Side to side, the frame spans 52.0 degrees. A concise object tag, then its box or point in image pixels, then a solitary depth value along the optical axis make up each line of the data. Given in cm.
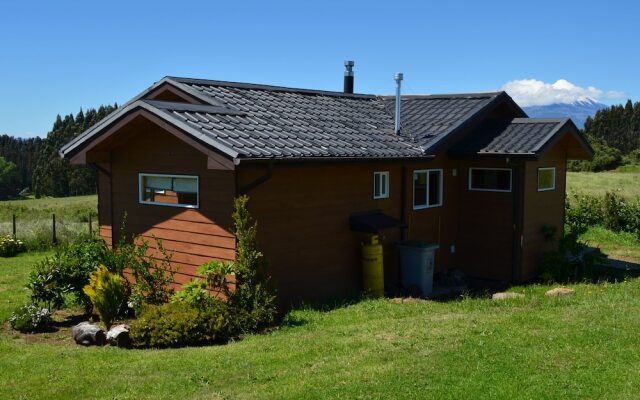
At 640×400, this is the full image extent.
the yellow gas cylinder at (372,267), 1374
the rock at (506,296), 1309
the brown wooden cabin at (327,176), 1179
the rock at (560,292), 1320
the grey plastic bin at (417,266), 1454
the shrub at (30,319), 1143
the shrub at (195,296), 1068
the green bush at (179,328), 1009
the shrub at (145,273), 1194
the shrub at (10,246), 2094
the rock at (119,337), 1018
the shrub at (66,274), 1209
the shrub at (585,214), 2384
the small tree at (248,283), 1076
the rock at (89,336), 1038
